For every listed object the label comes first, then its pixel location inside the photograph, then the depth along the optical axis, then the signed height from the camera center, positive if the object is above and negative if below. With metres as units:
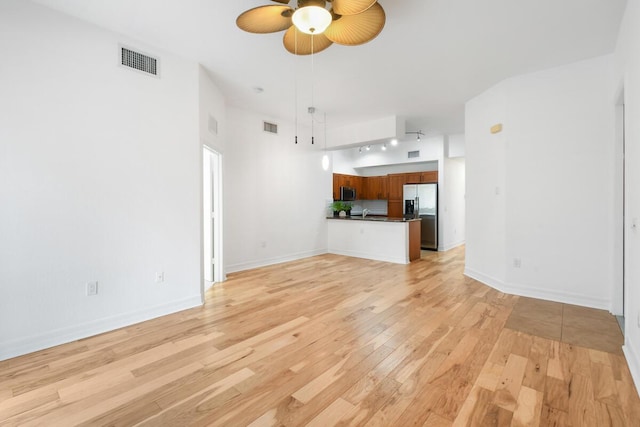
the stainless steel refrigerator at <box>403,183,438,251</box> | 7.30 -0.01
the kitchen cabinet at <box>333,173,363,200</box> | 8.23 +0.79
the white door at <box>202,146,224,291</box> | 4.59 -0.11
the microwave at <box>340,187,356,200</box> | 8.18 +0.45
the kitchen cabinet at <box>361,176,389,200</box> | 8.71 +0.65
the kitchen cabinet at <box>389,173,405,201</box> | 8.30 +0.68
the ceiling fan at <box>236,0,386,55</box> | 1.92 +1.40
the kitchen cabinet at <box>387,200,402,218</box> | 8.35 +0.00
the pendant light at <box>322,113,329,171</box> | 5.38 +0.93
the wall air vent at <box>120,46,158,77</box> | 2.93 +1.56
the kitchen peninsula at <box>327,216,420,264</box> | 5.96 -0.66
